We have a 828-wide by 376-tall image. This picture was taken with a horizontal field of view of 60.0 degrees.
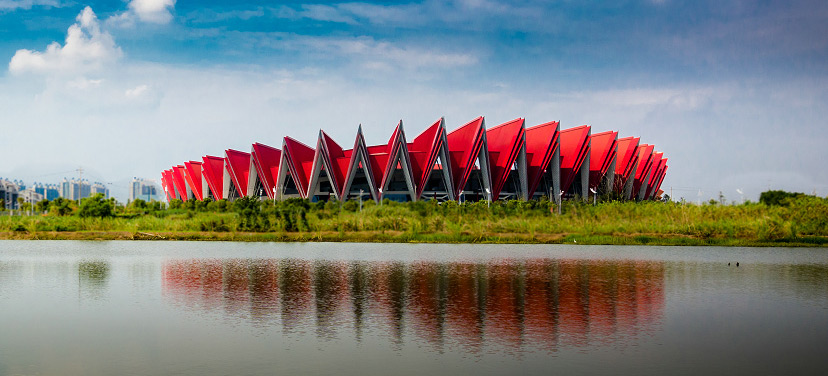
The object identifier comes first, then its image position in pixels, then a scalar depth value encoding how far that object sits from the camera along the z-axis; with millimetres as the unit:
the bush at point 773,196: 48856
